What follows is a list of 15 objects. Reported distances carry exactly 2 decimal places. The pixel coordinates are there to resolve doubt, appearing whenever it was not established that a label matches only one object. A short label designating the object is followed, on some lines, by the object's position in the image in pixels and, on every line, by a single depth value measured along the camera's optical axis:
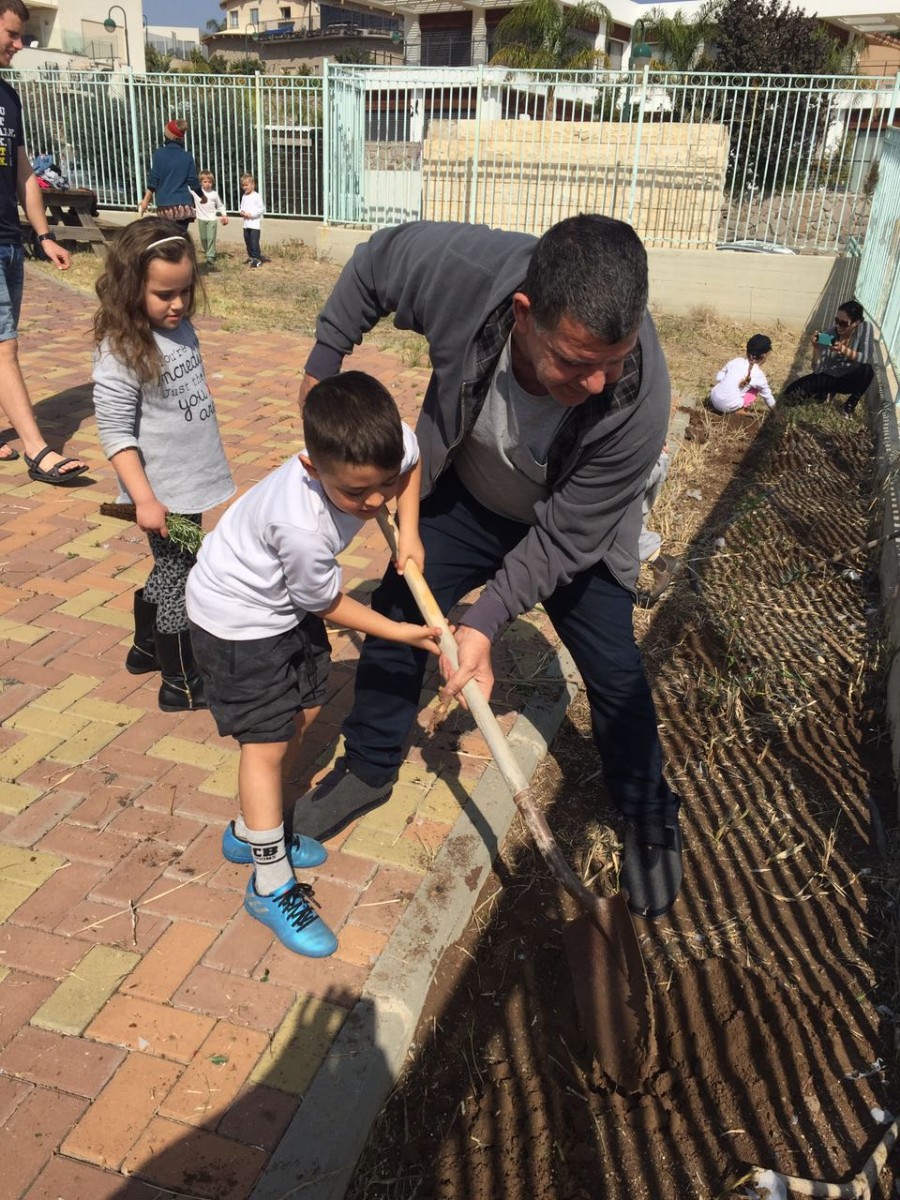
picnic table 12.52
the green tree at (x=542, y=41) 26.02
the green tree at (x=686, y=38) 27.62
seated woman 7.82
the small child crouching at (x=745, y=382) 7.87
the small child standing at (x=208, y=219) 13.09
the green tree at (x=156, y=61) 47.47
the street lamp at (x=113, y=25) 37.81
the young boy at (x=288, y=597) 2.15
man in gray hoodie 2.03
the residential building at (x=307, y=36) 53.47
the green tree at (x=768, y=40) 25.45
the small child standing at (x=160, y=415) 2.96
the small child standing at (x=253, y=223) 13.66
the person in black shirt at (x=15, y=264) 5.11
